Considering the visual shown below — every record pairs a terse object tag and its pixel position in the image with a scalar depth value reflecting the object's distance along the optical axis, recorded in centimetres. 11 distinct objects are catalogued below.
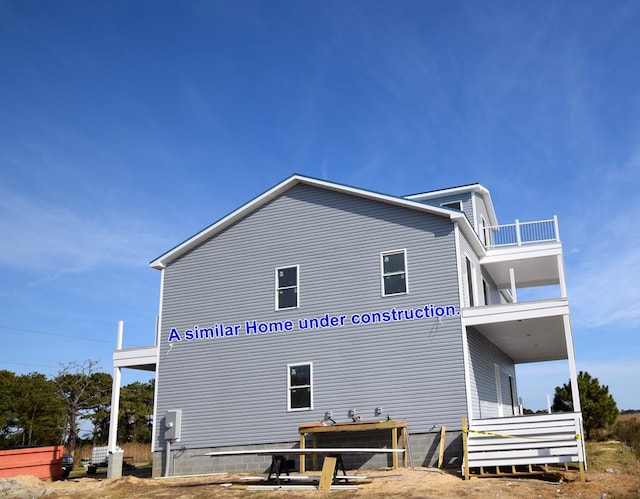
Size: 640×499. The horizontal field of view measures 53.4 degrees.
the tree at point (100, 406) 4138
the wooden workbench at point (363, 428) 1576
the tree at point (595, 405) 2841
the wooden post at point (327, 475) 1328
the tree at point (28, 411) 3694
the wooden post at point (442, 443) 1561
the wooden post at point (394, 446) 1561
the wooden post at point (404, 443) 1616
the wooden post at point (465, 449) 1397
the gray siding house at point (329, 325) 1675
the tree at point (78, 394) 4050
